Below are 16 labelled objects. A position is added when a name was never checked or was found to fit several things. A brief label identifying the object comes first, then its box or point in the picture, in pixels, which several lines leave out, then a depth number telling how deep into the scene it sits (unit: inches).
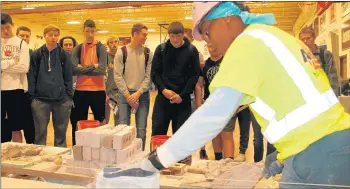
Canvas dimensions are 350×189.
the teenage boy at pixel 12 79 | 123.7
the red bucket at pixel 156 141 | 80.7
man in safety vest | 38.2
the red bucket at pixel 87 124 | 95.3
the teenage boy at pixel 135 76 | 136.2
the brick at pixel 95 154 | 74.9
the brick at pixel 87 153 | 74.8
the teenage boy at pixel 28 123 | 133.3
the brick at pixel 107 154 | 74.2
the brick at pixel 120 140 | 73.8
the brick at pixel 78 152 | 74.9
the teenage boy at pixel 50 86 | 133.0
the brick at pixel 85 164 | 74.9
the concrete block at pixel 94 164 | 74.7
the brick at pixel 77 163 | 74.9
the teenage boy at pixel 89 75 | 144.1
